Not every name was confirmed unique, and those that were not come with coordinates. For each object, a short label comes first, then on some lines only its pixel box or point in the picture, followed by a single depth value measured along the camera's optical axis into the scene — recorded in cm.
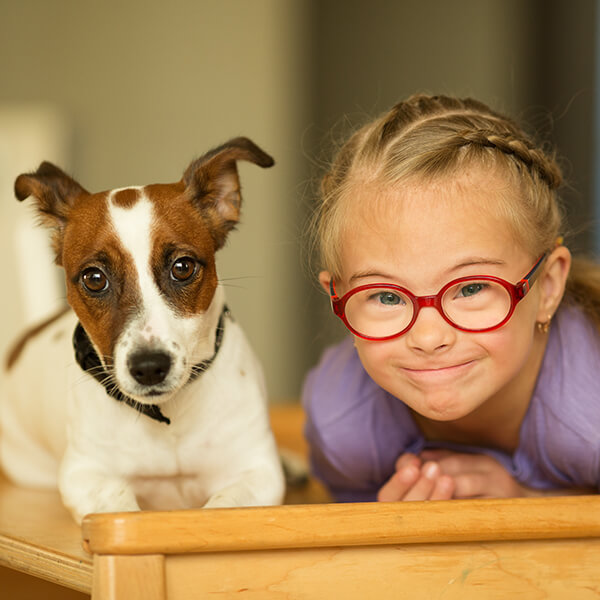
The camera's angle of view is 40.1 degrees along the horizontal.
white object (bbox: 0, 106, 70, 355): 259
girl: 113
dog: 111
